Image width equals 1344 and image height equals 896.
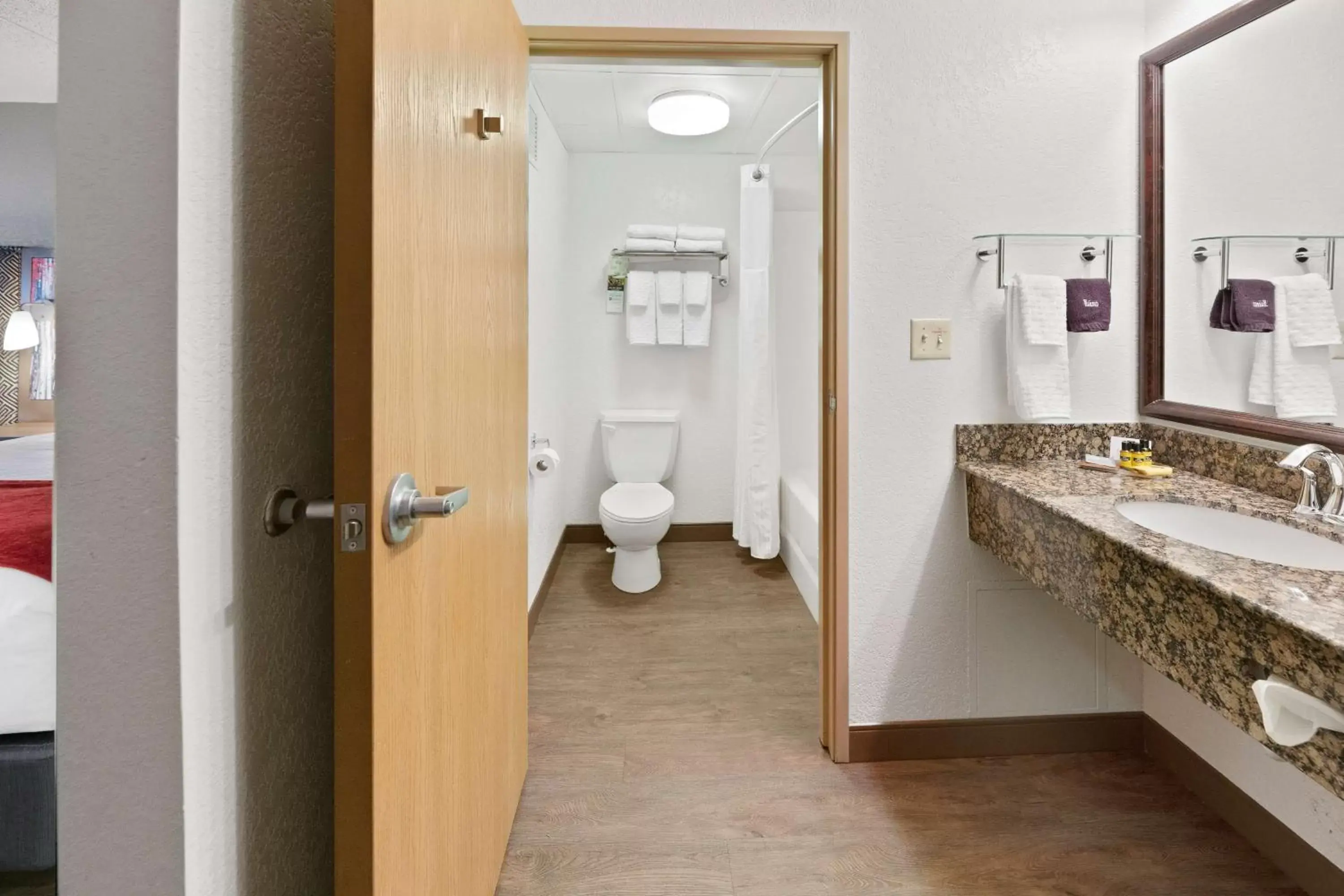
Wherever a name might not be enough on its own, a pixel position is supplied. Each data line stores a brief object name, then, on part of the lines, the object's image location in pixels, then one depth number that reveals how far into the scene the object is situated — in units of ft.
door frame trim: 5.41
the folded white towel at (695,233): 11.41
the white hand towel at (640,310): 11.42
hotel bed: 2.67
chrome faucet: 3.96
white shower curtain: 10.18
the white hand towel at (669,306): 11.45
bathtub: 9.18
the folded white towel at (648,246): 11.19
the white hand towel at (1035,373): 5.52
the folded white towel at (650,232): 11.16
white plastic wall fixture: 2.51
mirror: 4.35
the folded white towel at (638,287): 11.41
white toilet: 9.50
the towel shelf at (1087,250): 5.67
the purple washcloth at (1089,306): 5.55
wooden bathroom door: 2.27
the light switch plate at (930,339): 5.68
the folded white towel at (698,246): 11.31
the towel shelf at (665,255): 11.38
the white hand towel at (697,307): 11.48
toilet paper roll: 6.33
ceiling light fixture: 9.01
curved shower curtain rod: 7.74
